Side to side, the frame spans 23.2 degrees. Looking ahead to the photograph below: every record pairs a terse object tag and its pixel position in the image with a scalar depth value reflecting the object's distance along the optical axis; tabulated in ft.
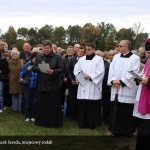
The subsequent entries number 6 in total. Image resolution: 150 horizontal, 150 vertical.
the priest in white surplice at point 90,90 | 30.53
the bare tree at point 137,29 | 183.72
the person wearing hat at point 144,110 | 22.31
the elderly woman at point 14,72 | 34.96
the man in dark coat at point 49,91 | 30.01
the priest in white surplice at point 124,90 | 27.25
